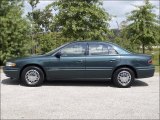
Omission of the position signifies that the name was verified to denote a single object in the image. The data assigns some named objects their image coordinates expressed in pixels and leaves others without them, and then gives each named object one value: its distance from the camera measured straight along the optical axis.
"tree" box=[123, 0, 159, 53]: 19.72
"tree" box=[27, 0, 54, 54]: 20.61
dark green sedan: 11.06
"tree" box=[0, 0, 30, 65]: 16.97
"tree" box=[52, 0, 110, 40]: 16.62
